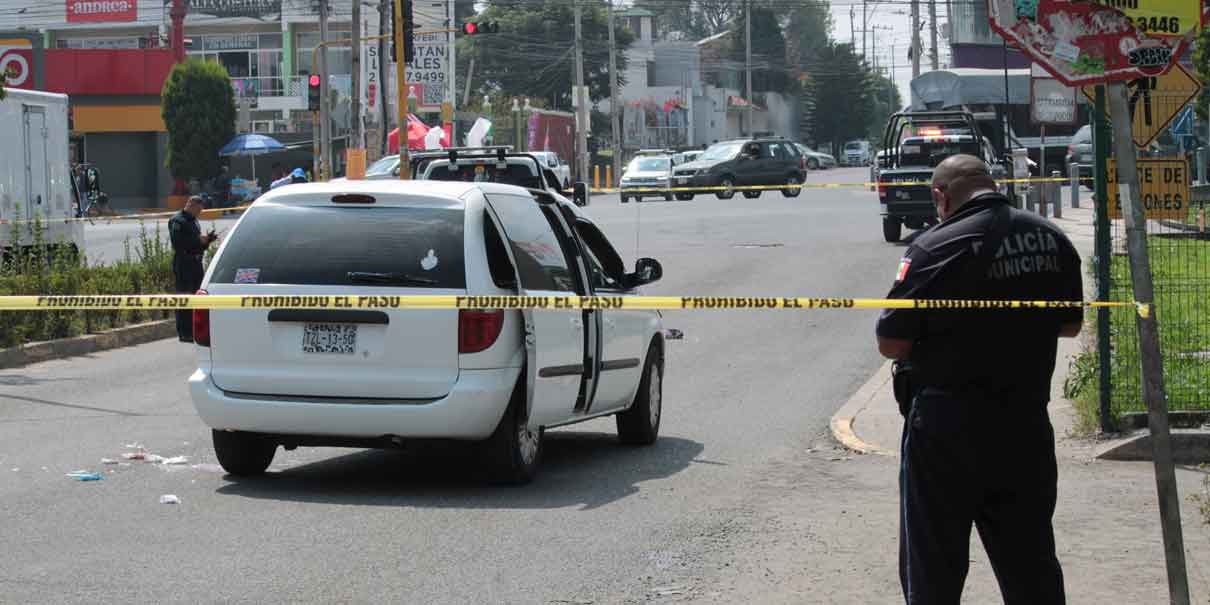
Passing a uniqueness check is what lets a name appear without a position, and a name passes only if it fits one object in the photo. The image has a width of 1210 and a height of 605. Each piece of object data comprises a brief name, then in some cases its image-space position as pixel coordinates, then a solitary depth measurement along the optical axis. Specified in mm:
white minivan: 9297
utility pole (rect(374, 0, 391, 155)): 45688
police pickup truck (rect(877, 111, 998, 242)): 29750
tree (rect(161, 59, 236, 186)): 60156
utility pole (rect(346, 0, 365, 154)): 39531
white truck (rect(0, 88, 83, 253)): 24359
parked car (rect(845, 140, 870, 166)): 109750
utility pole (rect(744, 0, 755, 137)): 104938
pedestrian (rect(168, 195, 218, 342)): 18344
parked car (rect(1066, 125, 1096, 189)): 47562
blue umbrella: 57594
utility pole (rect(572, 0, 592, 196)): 70125
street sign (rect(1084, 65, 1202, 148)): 11641
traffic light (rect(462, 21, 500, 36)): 37844
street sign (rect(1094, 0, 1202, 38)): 6531
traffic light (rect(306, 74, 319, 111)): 40688
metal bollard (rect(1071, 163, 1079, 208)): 36875
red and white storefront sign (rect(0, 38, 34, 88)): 46500
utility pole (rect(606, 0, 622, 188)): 74219
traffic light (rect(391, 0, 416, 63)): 31094
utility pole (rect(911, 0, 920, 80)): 68562
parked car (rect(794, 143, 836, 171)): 100812
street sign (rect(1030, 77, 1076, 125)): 28500
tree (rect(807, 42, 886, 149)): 128500
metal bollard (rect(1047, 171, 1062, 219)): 34688
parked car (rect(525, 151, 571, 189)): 37972
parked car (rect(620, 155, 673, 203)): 54469
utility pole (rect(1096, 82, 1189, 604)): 5730
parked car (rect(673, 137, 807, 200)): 49875
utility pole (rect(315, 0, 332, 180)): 42834
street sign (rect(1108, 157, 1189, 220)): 10773
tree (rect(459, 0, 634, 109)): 110188
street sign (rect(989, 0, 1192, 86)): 6238
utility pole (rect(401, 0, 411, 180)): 30781
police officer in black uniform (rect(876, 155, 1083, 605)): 5453
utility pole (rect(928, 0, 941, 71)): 69812
